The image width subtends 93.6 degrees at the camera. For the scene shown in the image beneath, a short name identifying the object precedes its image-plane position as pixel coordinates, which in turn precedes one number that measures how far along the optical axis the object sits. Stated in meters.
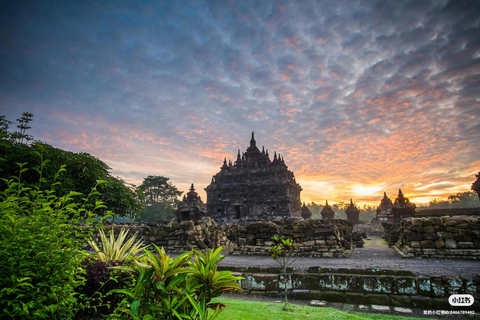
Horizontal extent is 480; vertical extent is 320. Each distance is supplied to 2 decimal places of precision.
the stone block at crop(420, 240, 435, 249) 8.18
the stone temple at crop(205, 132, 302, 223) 34.50
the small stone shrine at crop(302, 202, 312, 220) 40.48
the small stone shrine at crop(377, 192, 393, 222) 32.16
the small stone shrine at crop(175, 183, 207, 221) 23.53
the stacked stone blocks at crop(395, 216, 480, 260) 7.71
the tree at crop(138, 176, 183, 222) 53.83
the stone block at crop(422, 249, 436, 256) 7.94
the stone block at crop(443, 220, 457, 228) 8.16
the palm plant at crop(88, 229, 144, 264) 4.06
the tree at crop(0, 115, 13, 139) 16.65
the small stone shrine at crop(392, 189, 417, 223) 18.19
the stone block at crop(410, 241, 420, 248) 8.31
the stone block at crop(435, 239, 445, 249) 8.05
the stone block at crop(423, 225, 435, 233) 8.37
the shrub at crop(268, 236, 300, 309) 4.40
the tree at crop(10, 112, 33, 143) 21.09
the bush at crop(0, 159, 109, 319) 1.75
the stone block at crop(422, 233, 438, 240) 8.27
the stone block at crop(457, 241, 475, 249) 7.71
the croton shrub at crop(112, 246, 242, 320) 1.72
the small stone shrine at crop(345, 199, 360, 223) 34.66
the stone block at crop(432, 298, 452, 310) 3.85
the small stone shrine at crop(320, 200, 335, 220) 36.66
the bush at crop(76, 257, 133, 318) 2.87
